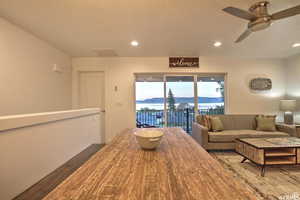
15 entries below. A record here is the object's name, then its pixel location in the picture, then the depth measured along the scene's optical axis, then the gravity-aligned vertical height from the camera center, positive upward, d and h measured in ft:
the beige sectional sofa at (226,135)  11.21 -2.56
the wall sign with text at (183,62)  15.08 +3.76
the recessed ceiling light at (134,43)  11.37 +4.36
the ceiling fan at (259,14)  6.12 +3.56
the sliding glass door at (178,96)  15.79 +0.44
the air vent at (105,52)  13.24 +4.33
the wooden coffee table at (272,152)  7.91 -2.81
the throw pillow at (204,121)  12.17 -1.68
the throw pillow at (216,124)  12.05 -1.89
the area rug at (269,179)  6.30 -3.85
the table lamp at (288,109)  13.37 -0.82
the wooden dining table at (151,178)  2.14 -1.32
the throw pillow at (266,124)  12.09 -1.92
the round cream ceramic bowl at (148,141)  4.01 -1.07
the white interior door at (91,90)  15.74 +1.10
